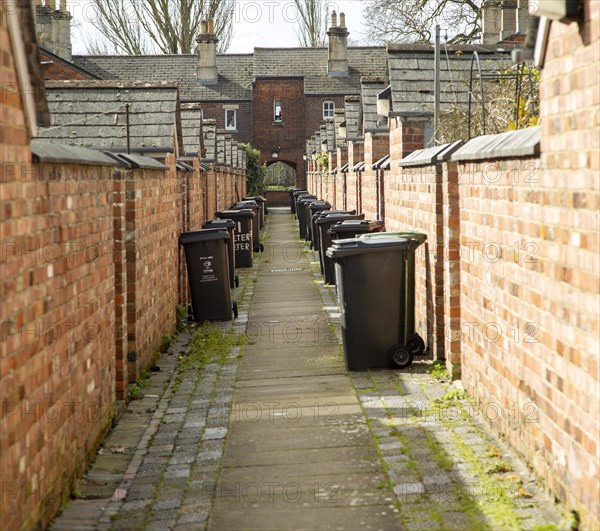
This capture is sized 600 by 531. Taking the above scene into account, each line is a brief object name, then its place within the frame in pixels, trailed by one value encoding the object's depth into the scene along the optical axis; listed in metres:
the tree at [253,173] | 50.47
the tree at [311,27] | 63.66
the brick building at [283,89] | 56.56
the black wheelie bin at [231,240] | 15.68
